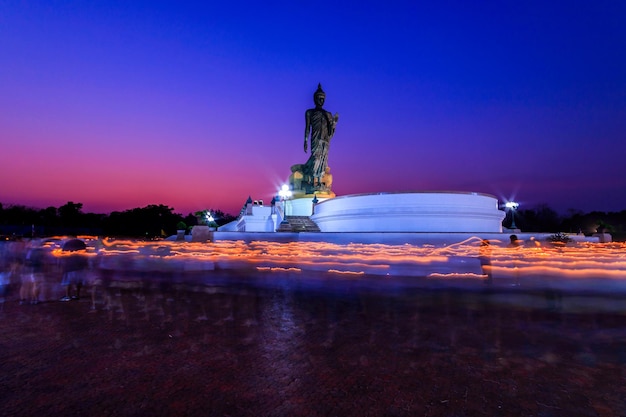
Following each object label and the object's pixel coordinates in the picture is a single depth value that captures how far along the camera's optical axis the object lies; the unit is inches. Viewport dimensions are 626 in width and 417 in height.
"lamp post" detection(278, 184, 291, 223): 1392.5
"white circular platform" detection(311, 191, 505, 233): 896.9
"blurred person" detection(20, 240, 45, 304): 285.6
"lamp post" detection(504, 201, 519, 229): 1108.5
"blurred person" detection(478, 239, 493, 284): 360.5
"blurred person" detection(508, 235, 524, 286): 356.2
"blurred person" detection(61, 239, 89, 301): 280.1
